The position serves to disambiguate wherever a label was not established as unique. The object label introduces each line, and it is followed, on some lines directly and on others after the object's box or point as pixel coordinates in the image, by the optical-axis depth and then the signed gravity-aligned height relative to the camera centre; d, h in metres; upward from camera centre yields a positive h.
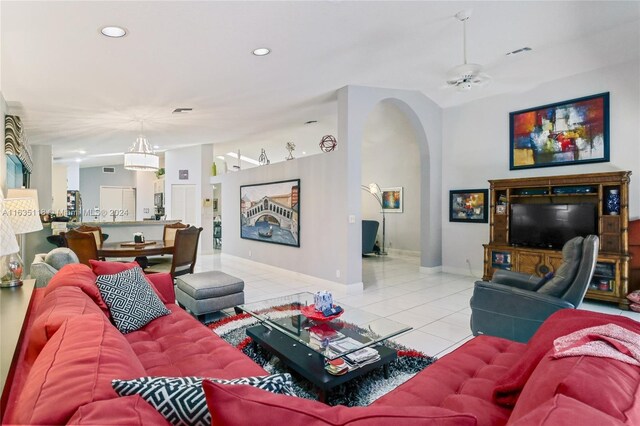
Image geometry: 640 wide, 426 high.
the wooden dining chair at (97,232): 4.88 -0.30
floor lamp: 8.74 +0.41
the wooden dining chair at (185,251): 4.29 -0.53
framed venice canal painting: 6.06 -0.01
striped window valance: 4.50 +1.06
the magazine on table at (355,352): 2.10 -0.92
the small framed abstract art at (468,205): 5.78 +0.11
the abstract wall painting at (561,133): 4.55 +1.14
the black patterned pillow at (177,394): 0.83 -0.47
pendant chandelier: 5.67 +0.92
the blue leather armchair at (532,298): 2.43 -0.68
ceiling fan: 3.34 +1.42
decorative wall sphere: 5.89 +1.22
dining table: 4.34 -0.50
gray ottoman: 3.46 -0.87
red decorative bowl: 2.41 -0.76
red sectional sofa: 0.72 -0.45
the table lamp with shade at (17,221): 2.39 -0.08
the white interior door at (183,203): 9.38 +0.25
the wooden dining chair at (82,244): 4.09 -0.40
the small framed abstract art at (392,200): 8.41 +0.30
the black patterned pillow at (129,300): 2.25 -0.63
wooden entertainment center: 4.09 -0.22
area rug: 2.11 -1.17
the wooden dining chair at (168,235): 5.95 -0.42
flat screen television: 4.43 -0.17
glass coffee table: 2.03 -0.88
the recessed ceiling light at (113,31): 2.92 +1.62
